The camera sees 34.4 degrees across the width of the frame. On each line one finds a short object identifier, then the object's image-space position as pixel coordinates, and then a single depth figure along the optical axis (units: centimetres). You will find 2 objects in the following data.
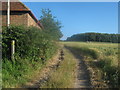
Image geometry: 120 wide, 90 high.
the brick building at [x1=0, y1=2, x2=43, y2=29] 1451
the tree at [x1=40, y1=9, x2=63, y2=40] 3866
